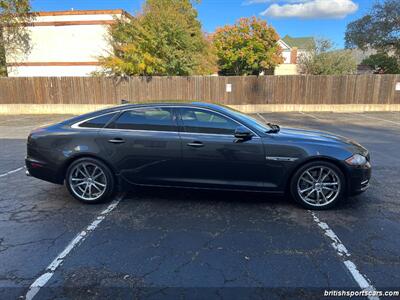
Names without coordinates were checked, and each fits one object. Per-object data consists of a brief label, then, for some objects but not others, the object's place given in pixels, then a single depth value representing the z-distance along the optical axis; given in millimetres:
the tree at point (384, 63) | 28750
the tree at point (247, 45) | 29531
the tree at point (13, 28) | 19828
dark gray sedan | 4020
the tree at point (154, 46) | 18250
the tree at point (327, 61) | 32906
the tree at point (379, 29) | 25609
